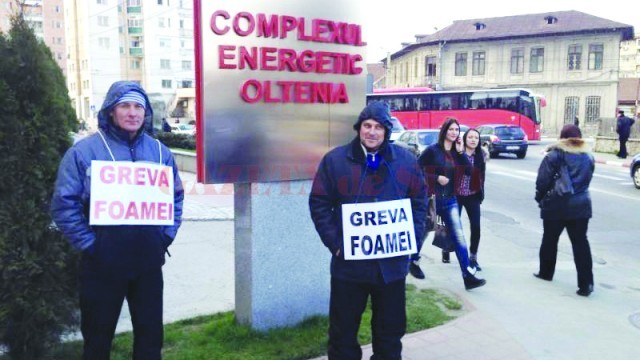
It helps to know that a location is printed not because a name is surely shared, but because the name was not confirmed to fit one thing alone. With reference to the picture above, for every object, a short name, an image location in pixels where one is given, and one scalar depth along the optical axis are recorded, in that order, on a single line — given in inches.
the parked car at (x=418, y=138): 745.6
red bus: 1262.3
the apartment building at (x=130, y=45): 2741.1
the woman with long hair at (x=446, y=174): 238.7
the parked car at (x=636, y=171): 587.2
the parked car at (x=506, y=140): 954.1
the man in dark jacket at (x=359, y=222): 137.4
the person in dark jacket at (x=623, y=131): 921.5
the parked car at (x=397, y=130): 855.7
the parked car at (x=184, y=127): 1571.1
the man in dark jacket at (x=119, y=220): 121.5
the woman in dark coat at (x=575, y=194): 225.6
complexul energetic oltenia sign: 163.5
